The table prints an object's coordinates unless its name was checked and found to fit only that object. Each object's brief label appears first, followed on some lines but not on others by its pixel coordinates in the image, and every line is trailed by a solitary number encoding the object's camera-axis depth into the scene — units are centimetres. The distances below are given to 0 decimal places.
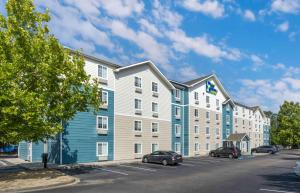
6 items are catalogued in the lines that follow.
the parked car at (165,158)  2163
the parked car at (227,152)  3097
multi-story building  2157
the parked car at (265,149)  4289
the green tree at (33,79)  1252
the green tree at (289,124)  3823
